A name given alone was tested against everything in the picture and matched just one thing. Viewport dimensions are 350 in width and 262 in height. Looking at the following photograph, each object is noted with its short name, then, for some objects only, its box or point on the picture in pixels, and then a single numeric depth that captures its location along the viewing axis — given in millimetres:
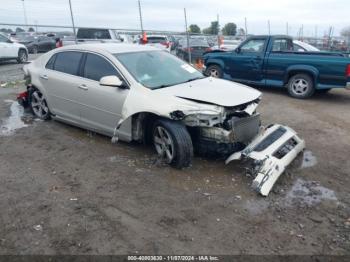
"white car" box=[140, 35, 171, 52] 19438
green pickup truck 8875
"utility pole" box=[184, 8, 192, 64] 16248
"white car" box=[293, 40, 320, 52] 11031
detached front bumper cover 4285
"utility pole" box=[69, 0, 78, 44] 14690
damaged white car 4629
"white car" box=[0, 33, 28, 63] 16383
